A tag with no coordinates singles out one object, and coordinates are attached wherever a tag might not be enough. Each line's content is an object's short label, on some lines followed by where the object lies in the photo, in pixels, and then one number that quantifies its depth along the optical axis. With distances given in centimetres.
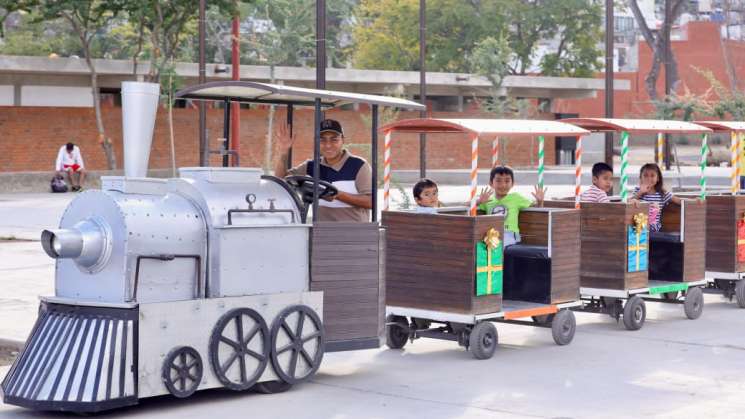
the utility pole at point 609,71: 2239
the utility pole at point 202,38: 2731
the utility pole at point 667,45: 3512
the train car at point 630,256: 1193
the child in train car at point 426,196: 1066
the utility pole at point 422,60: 2897
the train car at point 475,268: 1027
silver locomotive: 781
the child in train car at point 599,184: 1238
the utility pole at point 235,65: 2673
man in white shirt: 3534
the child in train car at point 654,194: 1306
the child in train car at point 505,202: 1128
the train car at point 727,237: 1360
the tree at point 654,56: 6900
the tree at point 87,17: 3644
